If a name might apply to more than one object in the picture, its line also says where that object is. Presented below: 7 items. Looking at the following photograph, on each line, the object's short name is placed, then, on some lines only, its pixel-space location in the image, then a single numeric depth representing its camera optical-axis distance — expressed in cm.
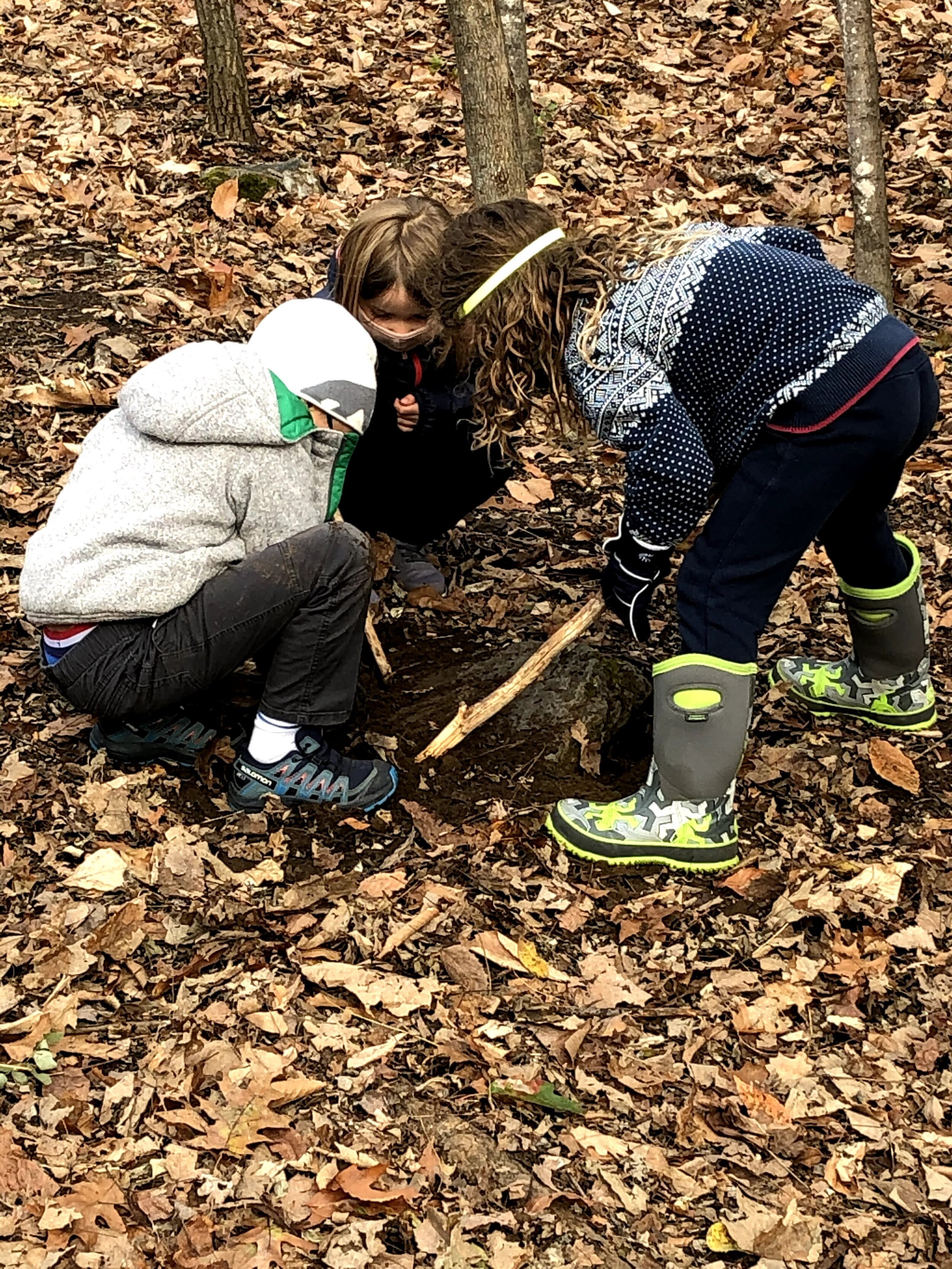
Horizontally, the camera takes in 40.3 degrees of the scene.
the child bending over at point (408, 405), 397
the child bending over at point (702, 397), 336
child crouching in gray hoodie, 346
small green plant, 296
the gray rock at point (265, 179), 708
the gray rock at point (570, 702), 421
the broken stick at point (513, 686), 407
